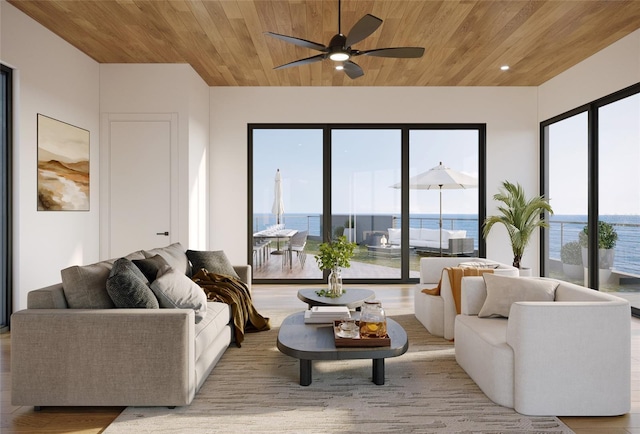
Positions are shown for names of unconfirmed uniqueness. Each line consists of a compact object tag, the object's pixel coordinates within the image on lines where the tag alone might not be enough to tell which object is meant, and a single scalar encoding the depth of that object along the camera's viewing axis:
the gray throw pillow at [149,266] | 3.24
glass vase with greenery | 4.09
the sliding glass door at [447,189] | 7.09
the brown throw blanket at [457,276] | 3.93
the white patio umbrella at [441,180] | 6.90
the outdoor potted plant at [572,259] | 5.94
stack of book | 3.42
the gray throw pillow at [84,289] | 2.69
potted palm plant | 6.43
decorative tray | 2.83
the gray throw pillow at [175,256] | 3.88
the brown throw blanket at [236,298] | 3.90
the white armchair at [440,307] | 4.02
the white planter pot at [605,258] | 5.28
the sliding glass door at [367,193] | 7.10
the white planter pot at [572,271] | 5.94
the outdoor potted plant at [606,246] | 5.26
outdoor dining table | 7.09
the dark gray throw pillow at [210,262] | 4.37
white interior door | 5.90
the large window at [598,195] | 4.98
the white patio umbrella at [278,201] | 7.08
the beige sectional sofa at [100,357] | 2.53
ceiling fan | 3.27
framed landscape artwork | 4.64
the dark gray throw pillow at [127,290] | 2.70
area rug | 2.44
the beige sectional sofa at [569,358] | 2.52
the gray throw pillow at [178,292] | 2.96
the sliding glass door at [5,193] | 4.21
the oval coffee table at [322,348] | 2.76
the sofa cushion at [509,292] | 3.16
